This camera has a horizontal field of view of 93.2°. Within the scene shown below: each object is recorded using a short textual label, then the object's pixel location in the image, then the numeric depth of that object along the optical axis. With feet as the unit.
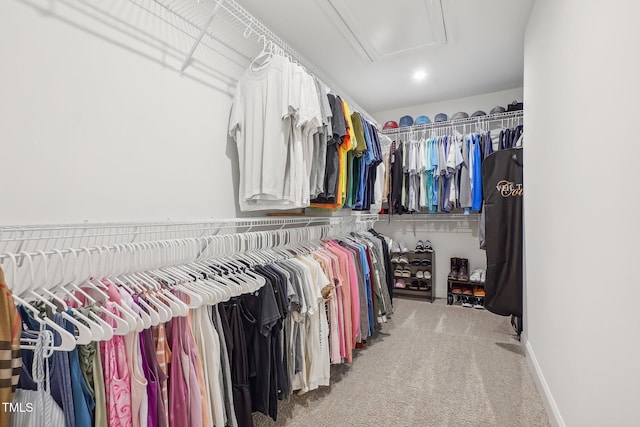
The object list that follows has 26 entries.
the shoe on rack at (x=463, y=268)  13.43
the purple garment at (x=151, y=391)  3.64
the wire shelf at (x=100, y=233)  4.05
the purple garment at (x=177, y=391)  4.01
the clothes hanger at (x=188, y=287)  4.19
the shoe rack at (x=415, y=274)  13.97
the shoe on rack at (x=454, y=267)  13.70
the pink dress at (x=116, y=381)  3.32
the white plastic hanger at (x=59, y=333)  2.82
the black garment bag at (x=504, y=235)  8.81
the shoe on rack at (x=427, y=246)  14.25
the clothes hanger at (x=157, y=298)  3.74
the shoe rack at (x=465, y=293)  12.88
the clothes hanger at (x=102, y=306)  3.26
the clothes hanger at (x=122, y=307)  3.36
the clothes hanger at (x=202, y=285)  4.38
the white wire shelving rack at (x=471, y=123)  12.47
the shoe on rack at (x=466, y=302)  13.02
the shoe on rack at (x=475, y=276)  12.94
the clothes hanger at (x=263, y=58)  7.16
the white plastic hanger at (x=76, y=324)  2.95
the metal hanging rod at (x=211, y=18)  6.07
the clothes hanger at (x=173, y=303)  3.88
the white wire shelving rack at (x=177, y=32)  4.87
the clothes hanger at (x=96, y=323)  3.01
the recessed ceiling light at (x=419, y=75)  11.53
